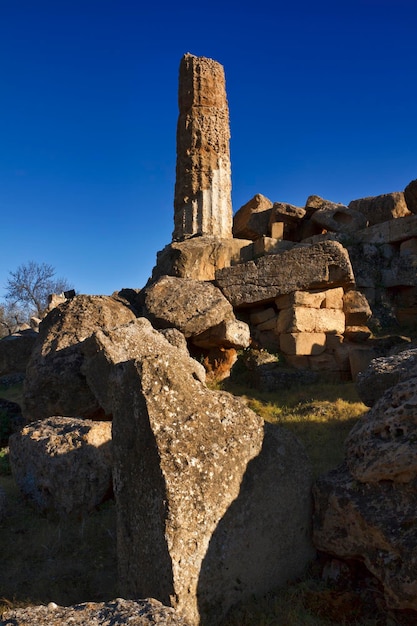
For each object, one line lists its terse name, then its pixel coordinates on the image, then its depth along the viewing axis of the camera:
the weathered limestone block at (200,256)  10.02
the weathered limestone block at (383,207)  13.52
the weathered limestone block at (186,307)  7.75
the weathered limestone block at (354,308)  9.26
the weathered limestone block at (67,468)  4.30
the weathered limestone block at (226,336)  8.02
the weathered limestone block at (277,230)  13.09
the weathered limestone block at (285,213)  13.52
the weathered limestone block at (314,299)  8.73
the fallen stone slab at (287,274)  8.75
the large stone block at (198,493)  2.64
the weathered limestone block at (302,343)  8.57
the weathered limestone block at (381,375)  4.89
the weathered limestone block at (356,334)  9.13
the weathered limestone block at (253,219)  14.30
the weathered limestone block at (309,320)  8.62
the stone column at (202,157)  13.07
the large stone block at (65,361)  6.32
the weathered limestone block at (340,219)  12.65
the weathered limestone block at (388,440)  2.84
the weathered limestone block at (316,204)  13.90
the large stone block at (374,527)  2.57
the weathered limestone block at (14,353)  11.48
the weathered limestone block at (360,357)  8.16
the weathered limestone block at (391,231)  11.27
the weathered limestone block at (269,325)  9.02
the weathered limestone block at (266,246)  11.02
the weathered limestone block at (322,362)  8.56
